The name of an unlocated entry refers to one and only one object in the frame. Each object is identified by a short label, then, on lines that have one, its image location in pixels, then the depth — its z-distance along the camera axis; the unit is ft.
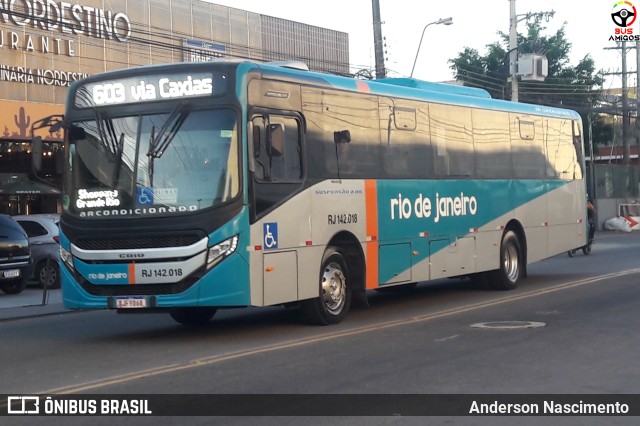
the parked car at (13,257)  69.87
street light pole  106.63
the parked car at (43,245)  77.36
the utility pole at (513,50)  117.70
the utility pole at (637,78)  172.65
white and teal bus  39.86
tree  197.57
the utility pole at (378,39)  89.35
